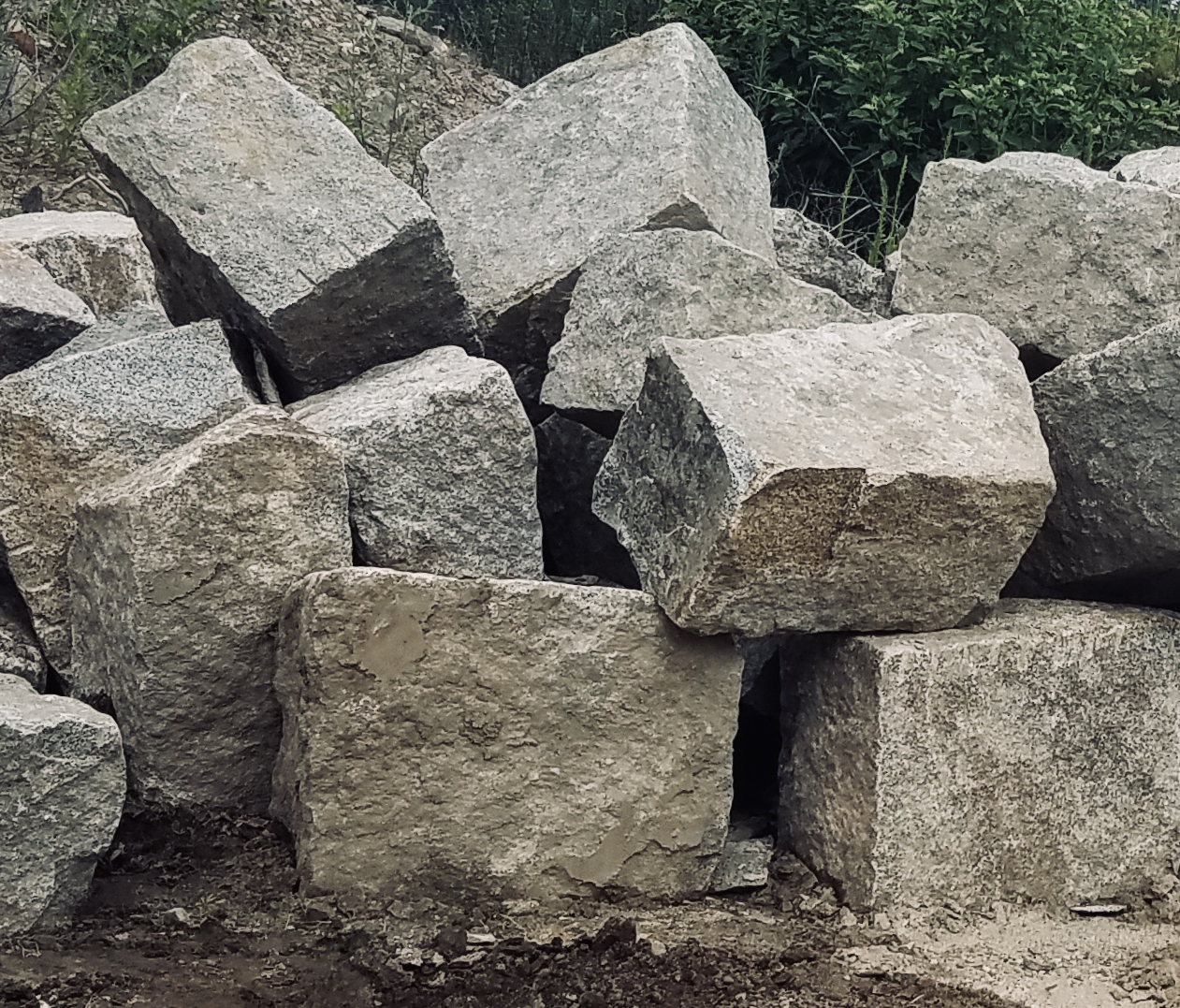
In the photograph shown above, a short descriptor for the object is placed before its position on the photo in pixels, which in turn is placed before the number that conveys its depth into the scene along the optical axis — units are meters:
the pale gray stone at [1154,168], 4.14
